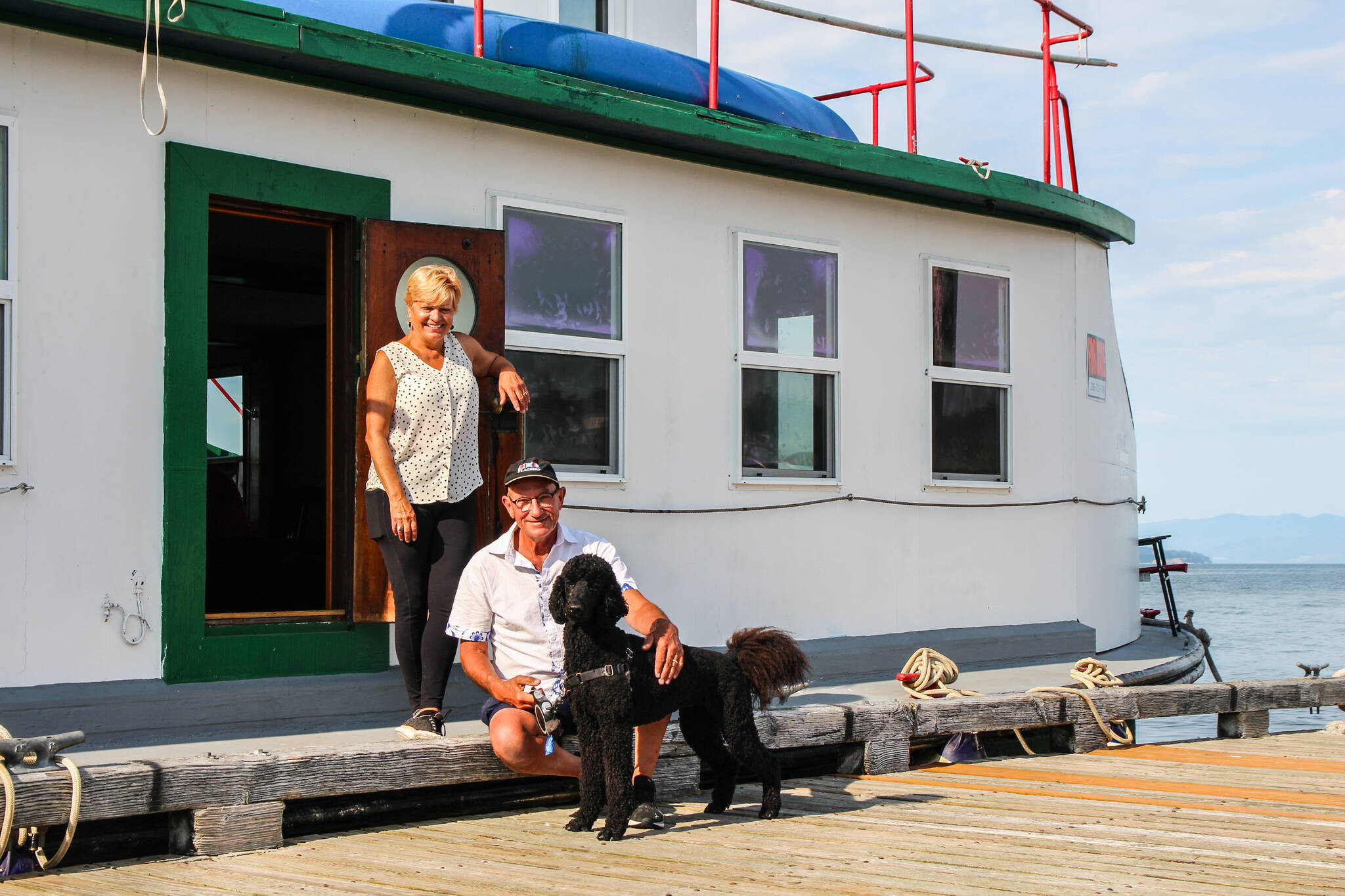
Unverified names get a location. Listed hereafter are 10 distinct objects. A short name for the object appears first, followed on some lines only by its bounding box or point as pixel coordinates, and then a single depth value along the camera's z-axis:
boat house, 4.98
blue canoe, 6.62
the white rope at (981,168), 7.77
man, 4.21
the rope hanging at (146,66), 4.70
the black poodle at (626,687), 3.92
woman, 4.85
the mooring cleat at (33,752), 3.65
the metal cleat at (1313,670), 8.02
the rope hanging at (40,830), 3.47
